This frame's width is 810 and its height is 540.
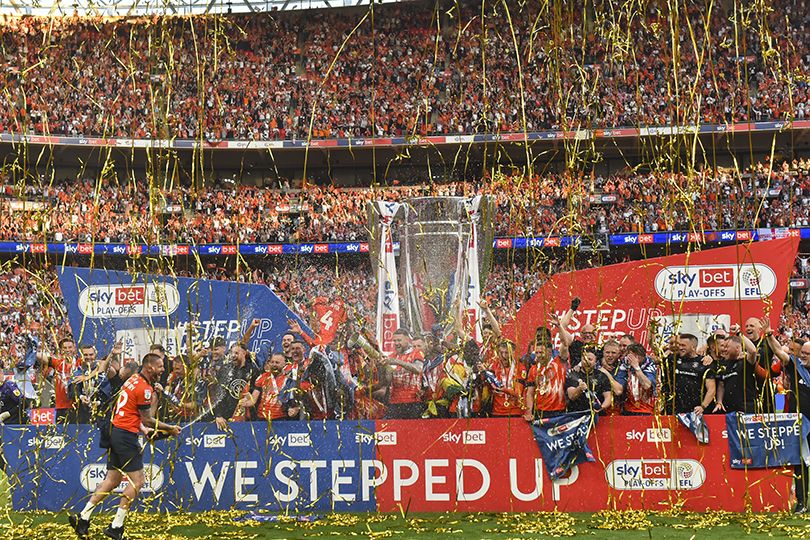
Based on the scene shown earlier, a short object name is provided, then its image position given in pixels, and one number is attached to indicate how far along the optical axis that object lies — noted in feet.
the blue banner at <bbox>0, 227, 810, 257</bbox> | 81.92
